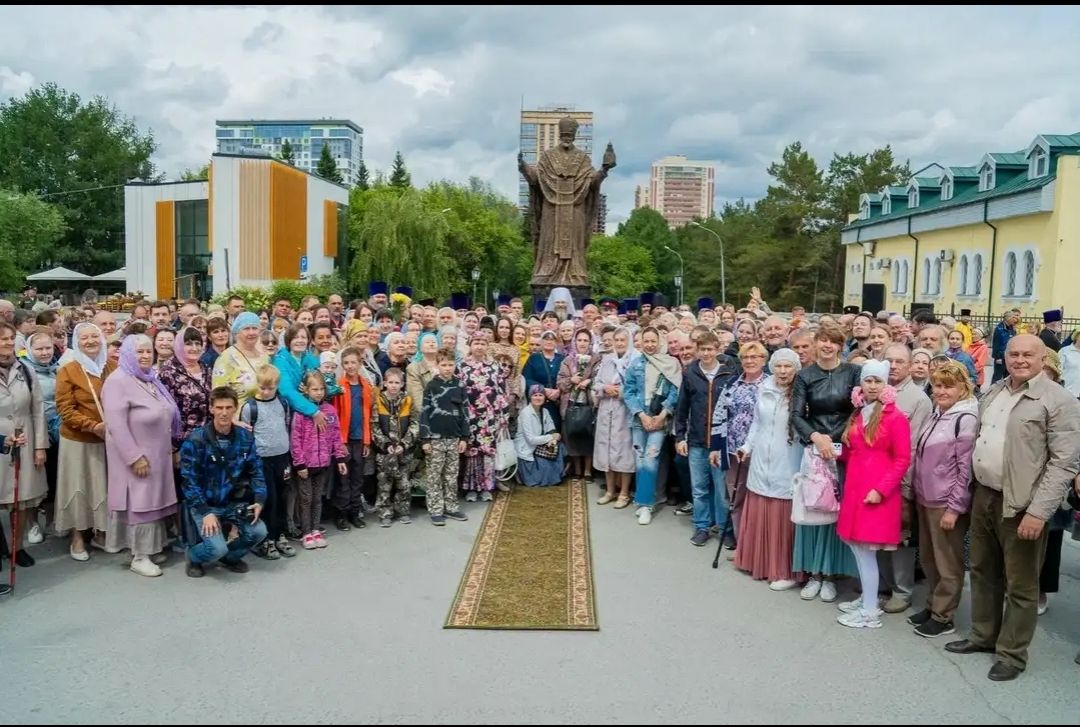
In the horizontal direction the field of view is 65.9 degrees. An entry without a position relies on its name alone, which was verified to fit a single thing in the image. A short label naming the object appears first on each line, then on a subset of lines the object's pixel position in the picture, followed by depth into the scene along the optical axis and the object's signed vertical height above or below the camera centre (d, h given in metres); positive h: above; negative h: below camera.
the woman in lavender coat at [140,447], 6.11 -1.09
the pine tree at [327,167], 73.00 +12.20
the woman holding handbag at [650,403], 7.85 -0.84
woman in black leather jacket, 5.73 -0.71
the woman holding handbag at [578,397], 8.88 -0.92
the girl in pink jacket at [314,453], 6.80 -1.22
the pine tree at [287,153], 78.47 +14.55
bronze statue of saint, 15.64 +2.00
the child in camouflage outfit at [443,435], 7.64 -1.16
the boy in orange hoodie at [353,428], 7.20 -1.06
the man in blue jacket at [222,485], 6.00 -1.33
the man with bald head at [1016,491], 4.50 -0.92
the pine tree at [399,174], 75.97 +12.69
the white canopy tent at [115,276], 49.86 +1.40
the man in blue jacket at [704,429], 7.05 -0.98
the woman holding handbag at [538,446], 8.91 -1.46
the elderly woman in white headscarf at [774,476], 6.00 -1.15
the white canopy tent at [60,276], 48.31 +1.32
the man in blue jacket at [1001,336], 14.63 -0.24
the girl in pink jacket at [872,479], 5.25 -1.02
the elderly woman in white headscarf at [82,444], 6.32 -1.13
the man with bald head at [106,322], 7.96 -0.22
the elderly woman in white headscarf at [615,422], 8.29 -1.10
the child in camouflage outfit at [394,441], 7.53 -1.22
